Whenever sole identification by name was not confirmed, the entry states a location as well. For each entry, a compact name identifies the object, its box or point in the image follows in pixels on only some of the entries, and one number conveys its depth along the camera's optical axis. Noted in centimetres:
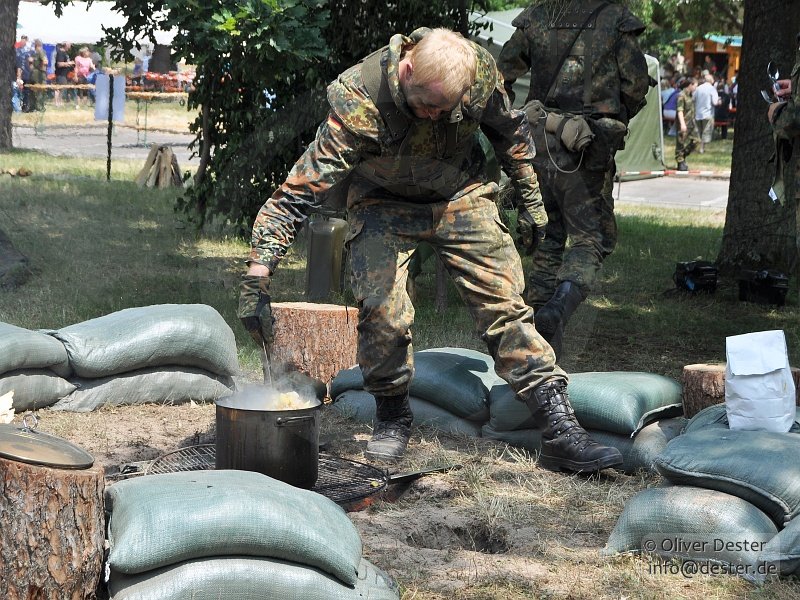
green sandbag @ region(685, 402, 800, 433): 836
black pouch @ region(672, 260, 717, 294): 1703
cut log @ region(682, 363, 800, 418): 905
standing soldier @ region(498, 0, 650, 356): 1146
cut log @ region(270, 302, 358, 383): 1130
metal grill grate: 802
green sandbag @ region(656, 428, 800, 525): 703
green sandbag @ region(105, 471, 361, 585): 589
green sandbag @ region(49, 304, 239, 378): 1027
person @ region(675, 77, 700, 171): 4403
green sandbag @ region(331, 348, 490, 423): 998
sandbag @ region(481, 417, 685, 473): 895
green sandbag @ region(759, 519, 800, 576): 667
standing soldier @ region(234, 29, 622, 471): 802
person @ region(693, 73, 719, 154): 4856
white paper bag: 799
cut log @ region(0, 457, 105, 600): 572
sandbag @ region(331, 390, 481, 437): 1006
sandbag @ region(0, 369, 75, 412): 980
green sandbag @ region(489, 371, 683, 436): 907
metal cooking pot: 749
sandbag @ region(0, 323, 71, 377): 964
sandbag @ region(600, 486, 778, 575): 682
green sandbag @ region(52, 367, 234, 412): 1044
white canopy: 5203
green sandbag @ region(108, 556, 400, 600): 586
